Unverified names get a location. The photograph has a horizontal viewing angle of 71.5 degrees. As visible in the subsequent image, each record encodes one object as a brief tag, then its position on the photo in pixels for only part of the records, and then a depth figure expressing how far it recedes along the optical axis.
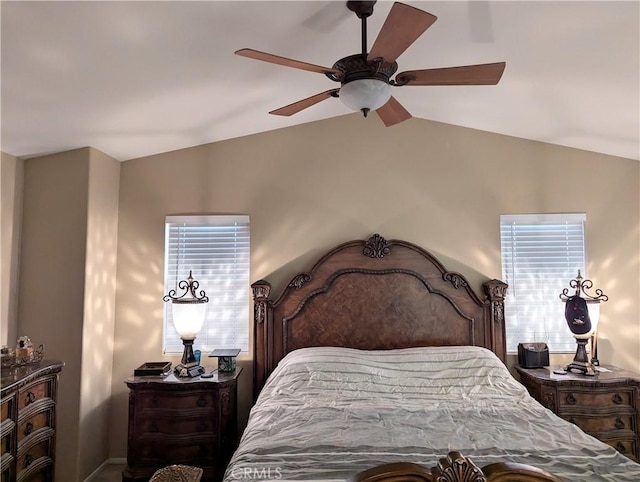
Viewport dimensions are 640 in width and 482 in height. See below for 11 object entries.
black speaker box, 3.40
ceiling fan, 1.65
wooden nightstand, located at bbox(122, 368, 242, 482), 3.06
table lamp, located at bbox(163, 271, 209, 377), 3.26
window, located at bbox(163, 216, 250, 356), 3.64
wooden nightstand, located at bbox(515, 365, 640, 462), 3.07
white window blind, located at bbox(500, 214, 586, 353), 3.61
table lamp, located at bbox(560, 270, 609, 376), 3.26
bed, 1.77
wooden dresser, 2.21
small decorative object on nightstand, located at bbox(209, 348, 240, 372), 3.30
